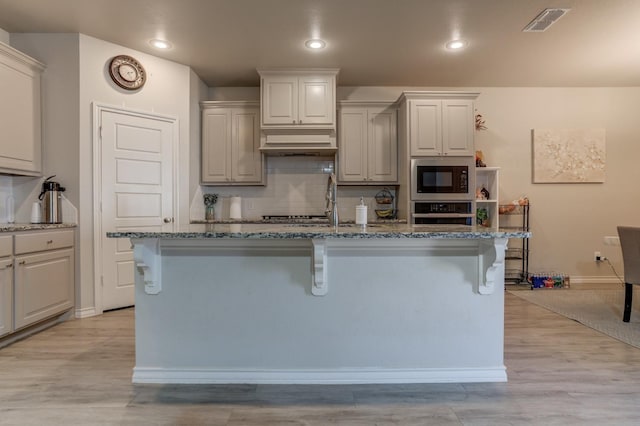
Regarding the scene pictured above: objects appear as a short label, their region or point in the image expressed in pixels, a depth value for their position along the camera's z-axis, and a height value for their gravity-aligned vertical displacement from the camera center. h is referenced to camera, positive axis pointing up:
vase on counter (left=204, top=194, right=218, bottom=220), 4.43 +0.05
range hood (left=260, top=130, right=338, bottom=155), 4.04 +0.81
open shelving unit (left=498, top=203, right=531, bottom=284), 4.54 -0.50
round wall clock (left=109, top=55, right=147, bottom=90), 3.45 +1.41
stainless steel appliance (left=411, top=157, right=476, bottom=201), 4.00 +0.34
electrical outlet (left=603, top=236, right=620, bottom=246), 3.10 -0.29
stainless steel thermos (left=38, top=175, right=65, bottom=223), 3.15 +0.07
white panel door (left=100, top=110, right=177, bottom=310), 3.40 +0.25
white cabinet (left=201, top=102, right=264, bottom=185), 4.29 +0.82
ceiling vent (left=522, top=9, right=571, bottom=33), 2.85 +1.64
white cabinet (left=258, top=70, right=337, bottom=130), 3.98 +1.27
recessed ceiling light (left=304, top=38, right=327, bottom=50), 3.38 +1.66
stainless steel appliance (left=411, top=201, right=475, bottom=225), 3.99 -0.04
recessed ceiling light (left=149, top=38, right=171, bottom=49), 3.40 +1.67
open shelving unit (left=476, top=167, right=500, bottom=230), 4.26 +0.19
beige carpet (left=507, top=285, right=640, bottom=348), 2.86 -1.02
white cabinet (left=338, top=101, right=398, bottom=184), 4.30 +0.83
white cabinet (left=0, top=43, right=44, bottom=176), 2.89 +0.85
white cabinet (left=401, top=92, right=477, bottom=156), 4.05 +1.01
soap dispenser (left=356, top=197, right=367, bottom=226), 2.14 -0.04
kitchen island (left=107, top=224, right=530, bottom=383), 1.99 -0.63
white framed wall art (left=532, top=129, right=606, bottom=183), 4.66 +0.73
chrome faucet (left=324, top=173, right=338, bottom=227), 2.13 +0.04
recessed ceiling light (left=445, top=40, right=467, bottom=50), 3.39 +1.66
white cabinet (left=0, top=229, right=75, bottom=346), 2.52 -0.55
